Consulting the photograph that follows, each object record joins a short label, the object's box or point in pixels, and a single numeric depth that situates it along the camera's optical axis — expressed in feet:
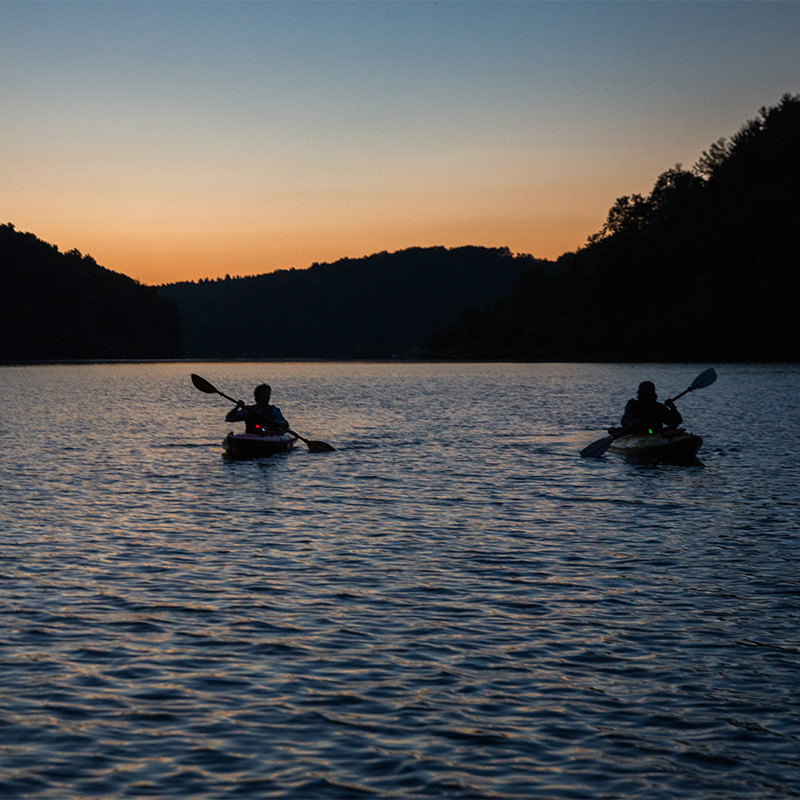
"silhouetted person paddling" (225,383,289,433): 76.85
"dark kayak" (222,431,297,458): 75.61
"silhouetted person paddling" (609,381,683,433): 72.84
